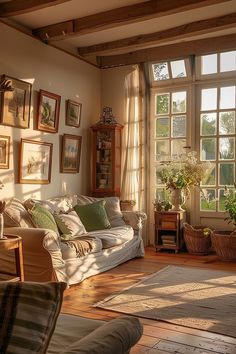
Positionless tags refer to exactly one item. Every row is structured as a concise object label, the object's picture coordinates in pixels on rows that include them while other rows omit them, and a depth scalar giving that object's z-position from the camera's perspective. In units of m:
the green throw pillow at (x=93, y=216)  4.84
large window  5.67
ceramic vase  5.57
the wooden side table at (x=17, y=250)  3.23
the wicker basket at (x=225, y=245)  4.97
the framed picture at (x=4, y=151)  4.21
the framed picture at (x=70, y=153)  5.22
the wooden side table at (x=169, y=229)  5.49
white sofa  3.54
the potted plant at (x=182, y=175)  5.50
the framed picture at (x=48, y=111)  4.77
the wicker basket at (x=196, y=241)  5.39
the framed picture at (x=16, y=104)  4.21
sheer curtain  5.79
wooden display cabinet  5.65
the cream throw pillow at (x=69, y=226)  4.25
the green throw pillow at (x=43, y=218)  3.95
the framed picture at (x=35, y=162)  4.50
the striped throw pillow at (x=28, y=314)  0.89
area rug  2.91
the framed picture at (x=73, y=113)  5.31
